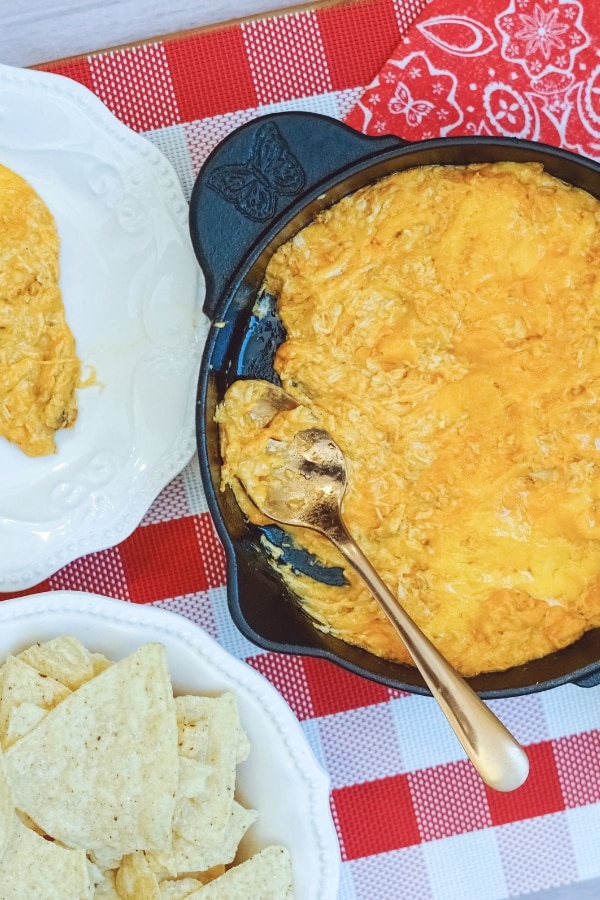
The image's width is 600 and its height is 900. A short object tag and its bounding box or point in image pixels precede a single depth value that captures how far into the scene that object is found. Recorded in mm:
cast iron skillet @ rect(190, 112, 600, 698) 680
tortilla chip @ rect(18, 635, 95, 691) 711
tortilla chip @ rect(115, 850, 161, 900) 699
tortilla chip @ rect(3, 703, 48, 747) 697
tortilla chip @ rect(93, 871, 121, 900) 714
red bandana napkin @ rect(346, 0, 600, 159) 735
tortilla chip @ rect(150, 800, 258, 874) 700
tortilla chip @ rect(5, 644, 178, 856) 693
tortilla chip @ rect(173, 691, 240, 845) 700
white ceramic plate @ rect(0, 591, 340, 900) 713
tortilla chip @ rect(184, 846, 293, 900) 706
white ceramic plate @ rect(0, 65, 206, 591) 728
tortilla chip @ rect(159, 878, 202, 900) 709
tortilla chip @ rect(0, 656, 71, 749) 702
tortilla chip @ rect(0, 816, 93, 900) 691
